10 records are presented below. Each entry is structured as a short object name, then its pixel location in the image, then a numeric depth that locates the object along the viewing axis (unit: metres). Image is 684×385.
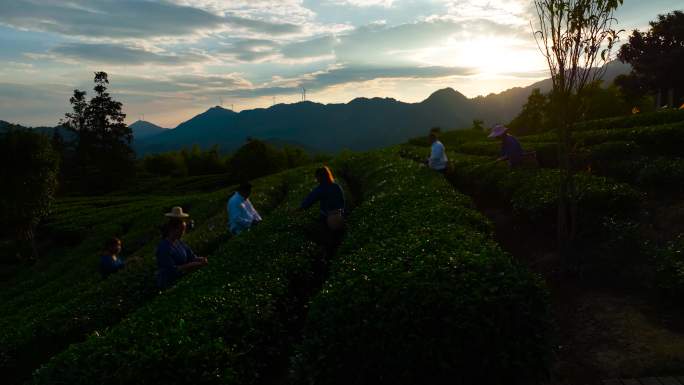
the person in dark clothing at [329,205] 12.47
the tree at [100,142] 70.44
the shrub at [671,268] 7.33
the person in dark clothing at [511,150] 15.94
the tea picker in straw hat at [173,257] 10.31
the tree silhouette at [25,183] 33.06
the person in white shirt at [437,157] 19.17
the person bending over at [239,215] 14.50
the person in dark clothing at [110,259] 13.88
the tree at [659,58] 44.38
